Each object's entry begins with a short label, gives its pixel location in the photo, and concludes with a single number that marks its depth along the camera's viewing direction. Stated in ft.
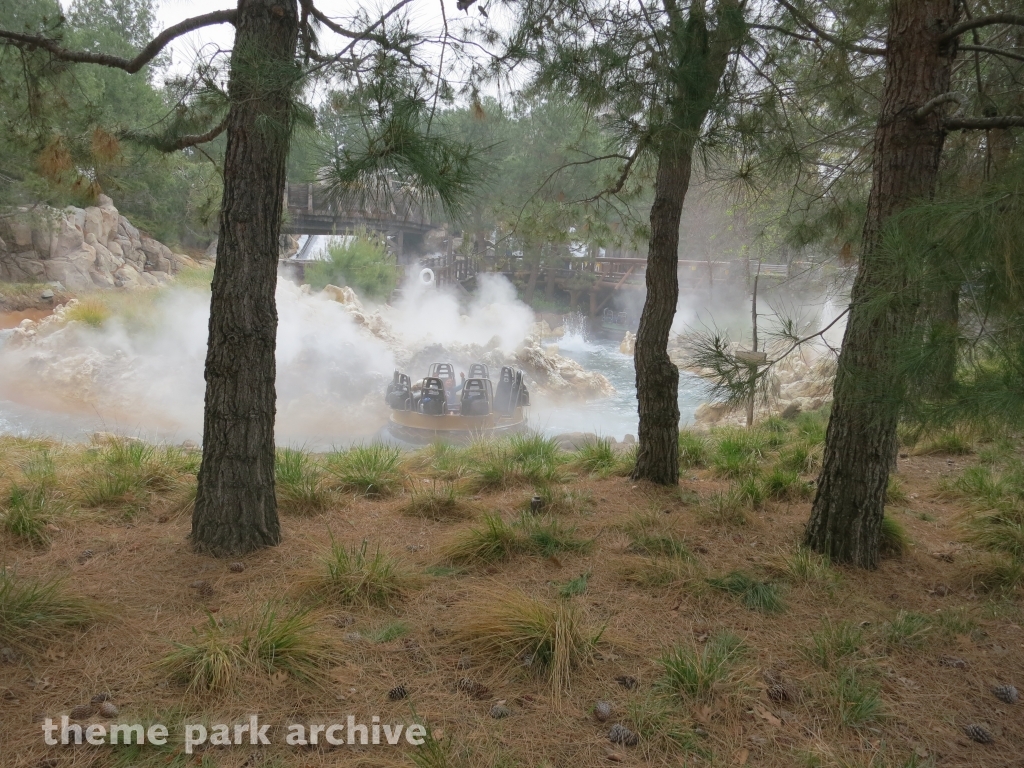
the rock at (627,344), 69.92
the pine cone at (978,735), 5.88
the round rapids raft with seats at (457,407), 31.07
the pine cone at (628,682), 6.31
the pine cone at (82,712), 5.62
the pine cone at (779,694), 6.20
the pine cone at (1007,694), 6.48
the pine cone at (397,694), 6.10
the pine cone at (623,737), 5.54
